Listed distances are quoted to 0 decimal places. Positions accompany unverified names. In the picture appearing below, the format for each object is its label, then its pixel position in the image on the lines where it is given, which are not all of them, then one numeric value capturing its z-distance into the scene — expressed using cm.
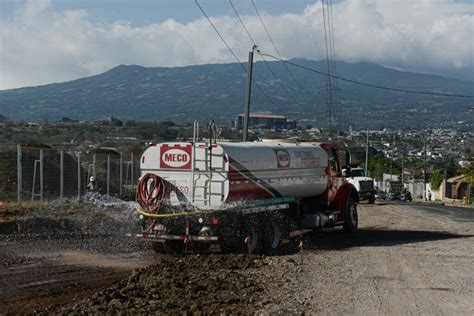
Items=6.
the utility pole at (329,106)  6500
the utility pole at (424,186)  9798
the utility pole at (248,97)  3634
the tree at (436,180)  10519
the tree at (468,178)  8315
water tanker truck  1744
